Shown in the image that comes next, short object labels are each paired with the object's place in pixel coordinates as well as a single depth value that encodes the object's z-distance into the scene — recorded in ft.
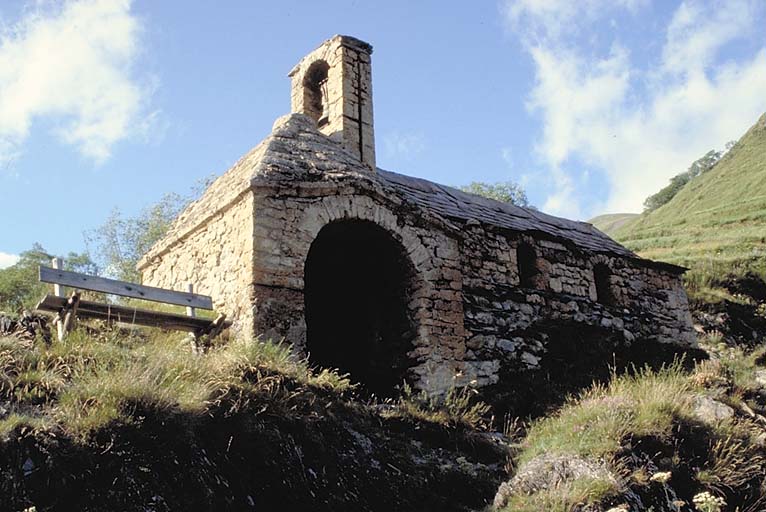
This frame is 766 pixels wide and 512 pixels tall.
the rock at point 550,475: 22.98
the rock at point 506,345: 36.81
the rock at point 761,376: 41.09
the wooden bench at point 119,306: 25.49
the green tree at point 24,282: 32.55
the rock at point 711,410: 28.68
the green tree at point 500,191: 102.58
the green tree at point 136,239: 70.18
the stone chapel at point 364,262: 30.32
